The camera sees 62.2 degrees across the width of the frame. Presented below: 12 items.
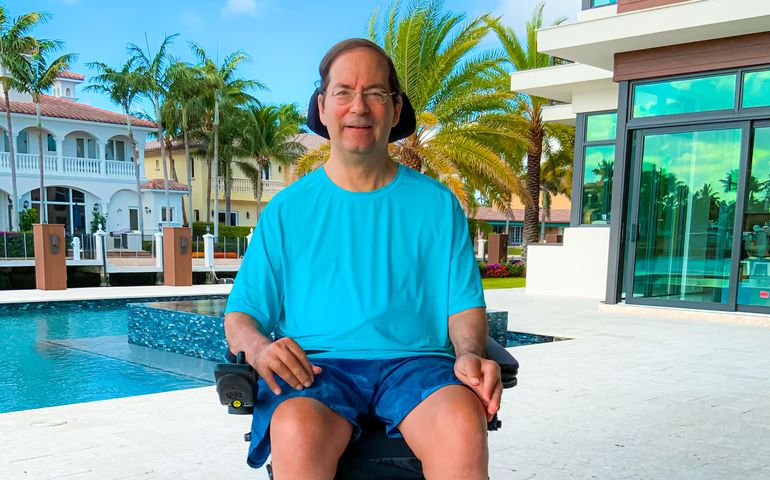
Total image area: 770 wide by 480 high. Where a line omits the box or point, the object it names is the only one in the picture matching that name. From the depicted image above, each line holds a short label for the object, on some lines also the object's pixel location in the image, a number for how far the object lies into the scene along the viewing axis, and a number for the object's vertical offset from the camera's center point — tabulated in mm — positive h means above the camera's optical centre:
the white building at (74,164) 27500 +1568
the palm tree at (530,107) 16406 +2711
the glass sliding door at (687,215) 8531 -45
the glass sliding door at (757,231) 8211 -236
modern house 8109 +888
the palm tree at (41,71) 24531 +4956
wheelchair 1519 -599
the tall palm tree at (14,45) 23938 +5825
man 1702 -183
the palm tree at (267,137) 36275 +3813
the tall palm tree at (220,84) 31172 +5966
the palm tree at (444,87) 13352 +2657
